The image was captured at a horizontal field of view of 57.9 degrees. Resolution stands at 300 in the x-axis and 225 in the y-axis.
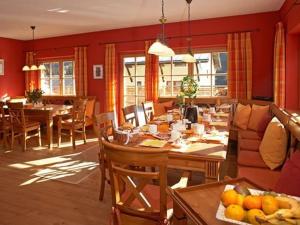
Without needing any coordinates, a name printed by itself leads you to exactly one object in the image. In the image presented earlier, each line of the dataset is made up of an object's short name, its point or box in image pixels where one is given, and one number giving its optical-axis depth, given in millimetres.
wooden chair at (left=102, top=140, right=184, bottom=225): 1464
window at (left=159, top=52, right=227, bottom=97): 5859
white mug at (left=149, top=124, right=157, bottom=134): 2748
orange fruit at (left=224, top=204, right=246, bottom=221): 1077
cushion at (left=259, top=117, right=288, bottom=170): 2623
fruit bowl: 1064
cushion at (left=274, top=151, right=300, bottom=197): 1594
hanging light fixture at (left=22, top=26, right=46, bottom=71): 6423
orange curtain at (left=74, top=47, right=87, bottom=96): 7098
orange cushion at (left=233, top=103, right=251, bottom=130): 4363
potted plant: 3299
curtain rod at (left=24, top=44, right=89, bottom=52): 7482
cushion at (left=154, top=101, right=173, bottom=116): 5746
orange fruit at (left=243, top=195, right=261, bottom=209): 1078
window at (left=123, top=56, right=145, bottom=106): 6664
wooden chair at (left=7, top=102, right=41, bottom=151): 4941
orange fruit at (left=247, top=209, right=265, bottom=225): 1021
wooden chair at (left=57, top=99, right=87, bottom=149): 5258
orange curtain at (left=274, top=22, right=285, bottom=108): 4777
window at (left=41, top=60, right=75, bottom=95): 7629
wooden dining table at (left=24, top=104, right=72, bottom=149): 5188
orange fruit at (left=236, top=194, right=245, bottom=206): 1130
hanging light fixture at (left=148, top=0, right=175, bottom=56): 2988
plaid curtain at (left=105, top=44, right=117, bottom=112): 6715
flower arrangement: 5837
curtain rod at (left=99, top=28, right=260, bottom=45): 5361
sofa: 2366
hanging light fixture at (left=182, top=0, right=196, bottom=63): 4344
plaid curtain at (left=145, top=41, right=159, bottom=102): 6234
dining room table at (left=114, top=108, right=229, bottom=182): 2002
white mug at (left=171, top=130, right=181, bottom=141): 2458
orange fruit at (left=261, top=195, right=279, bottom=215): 1047
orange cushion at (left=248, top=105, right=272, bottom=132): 3949
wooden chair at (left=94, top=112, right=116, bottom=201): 2634
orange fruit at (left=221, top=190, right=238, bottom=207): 1150
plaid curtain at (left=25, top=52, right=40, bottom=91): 8016
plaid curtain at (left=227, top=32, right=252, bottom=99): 5379
